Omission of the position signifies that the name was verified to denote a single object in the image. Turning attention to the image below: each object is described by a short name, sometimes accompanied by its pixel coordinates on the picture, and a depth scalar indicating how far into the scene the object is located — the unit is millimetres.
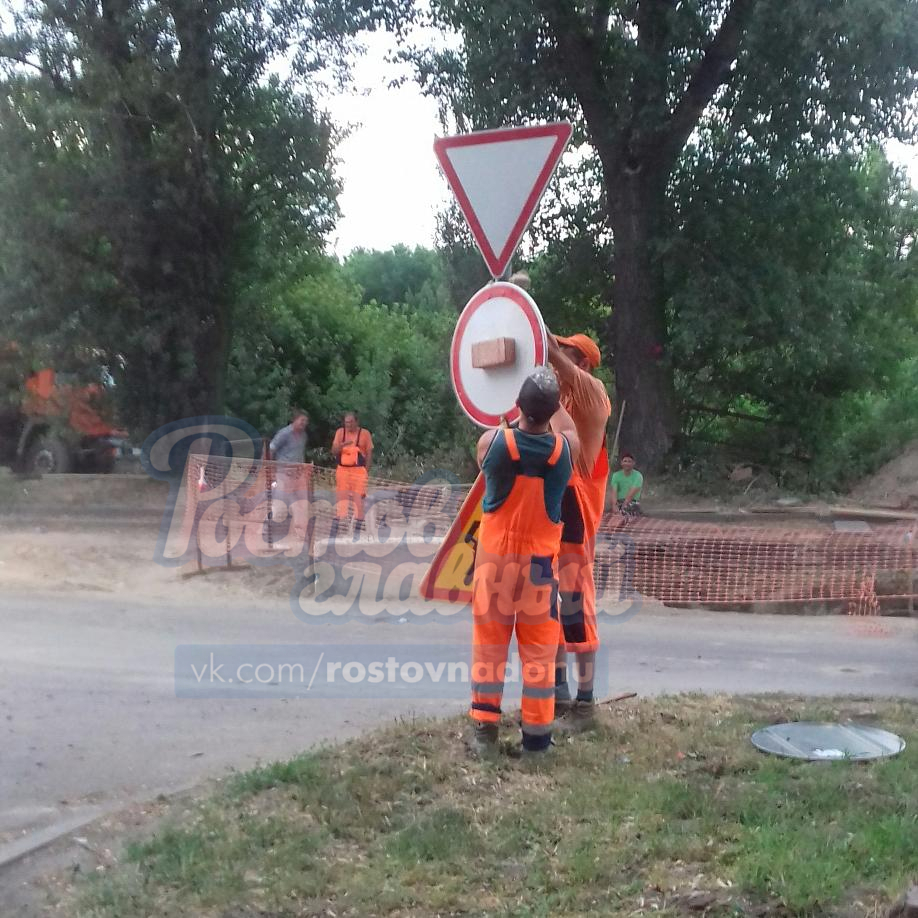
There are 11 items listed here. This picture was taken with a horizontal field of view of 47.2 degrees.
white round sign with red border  4598
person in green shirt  13255
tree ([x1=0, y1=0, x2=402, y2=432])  17344
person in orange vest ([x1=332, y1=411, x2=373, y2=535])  12180
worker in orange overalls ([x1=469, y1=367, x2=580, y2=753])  4688
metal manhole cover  5012
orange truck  19172
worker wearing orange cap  5188
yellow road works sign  5074
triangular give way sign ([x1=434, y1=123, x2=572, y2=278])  4715
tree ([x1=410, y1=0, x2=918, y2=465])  15234
